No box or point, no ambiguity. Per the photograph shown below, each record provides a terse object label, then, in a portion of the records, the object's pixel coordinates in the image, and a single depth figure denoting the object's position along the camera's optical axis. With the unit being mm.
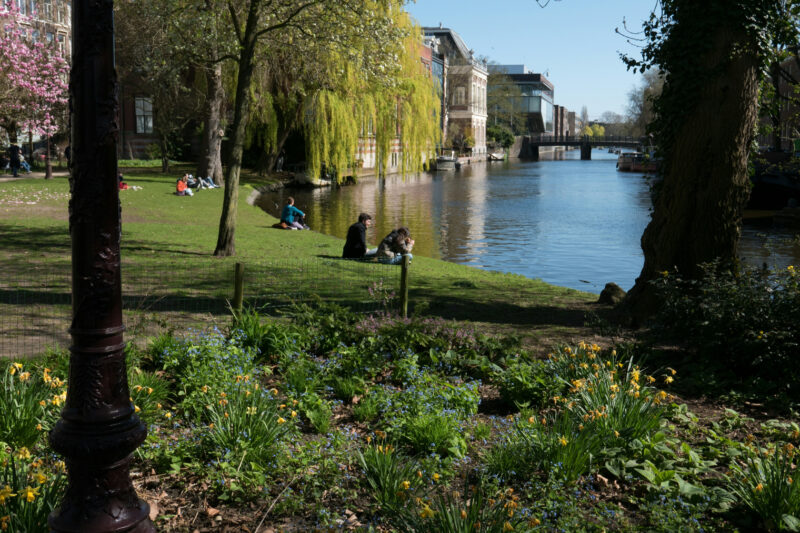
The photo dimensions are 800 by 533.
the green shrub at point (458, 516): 3670
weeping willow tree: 34375
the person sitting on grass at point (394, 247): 16469
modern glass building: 161625
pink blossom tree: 32188
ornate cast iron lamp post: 2979
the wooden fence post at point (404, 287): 9188
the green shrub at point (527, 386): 6191
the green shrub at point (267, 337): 7207
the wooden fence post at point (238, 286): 8062
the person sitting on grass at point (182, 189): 30453
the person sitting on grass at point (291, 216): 23500
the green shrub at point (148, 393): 5434
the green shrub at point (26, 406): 4910
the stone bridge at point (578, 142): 128075
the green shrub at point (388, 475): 4336
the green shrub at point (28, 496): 3654
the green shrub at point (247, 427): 4875
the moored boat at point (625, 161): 91000
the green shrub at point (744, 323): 6707
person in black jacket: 16297
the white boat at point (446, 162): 77312
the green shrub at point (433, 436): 5180
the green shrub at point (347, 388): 6348
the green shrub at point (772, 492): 4059
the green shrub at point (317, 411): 5578
